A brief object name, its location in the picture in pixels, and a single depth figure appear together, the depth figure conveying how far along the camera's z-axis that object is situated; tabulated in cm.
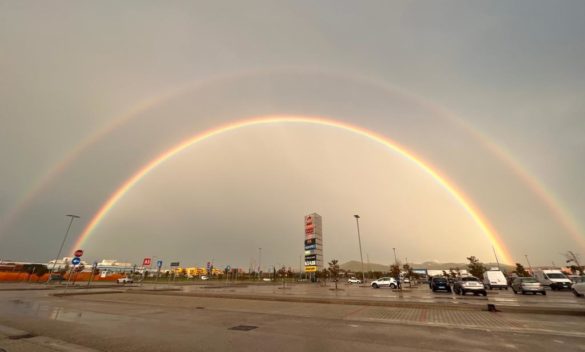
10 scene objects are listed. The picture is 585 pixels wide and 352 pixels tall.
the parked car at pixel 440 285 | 3381
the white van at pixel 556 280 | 3538
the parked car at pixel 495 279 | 3978
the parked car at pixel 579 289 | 2396
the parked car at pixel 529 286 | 2731
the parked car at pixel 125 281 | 6226
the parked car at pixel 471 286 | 2614
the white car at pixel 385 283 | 4844
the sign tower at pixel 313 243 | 9562
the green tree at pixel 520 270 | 7625
